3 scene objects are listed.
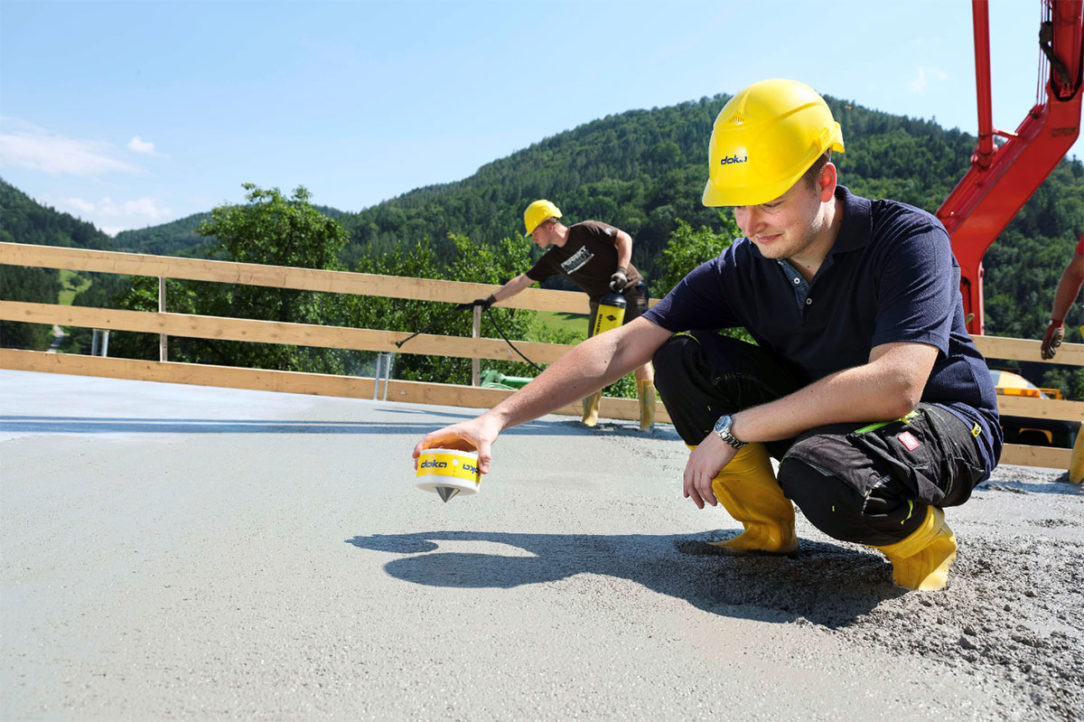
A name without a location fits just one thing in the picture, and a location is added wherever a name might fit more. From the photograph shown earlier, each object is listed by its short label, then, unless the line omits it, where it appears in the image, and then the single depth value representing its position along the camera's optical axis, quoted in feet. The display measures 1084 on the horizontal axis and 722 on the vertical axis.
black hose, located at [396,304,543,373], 19.58
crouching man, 4.97
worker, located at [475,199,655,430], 16.71
